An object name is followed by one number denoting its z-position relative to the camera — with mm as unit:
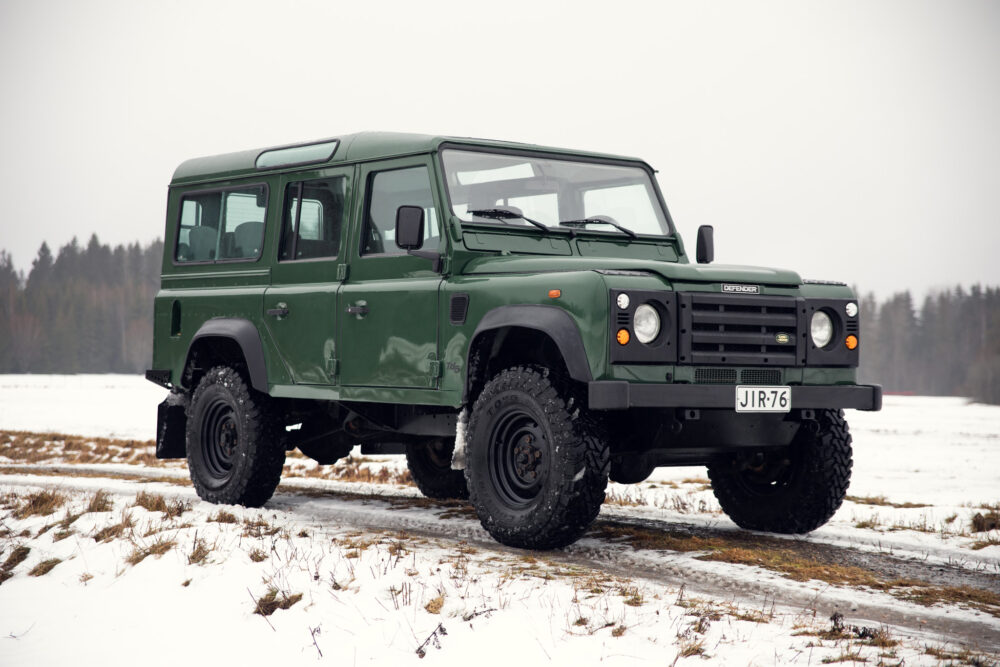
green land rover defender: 6621
